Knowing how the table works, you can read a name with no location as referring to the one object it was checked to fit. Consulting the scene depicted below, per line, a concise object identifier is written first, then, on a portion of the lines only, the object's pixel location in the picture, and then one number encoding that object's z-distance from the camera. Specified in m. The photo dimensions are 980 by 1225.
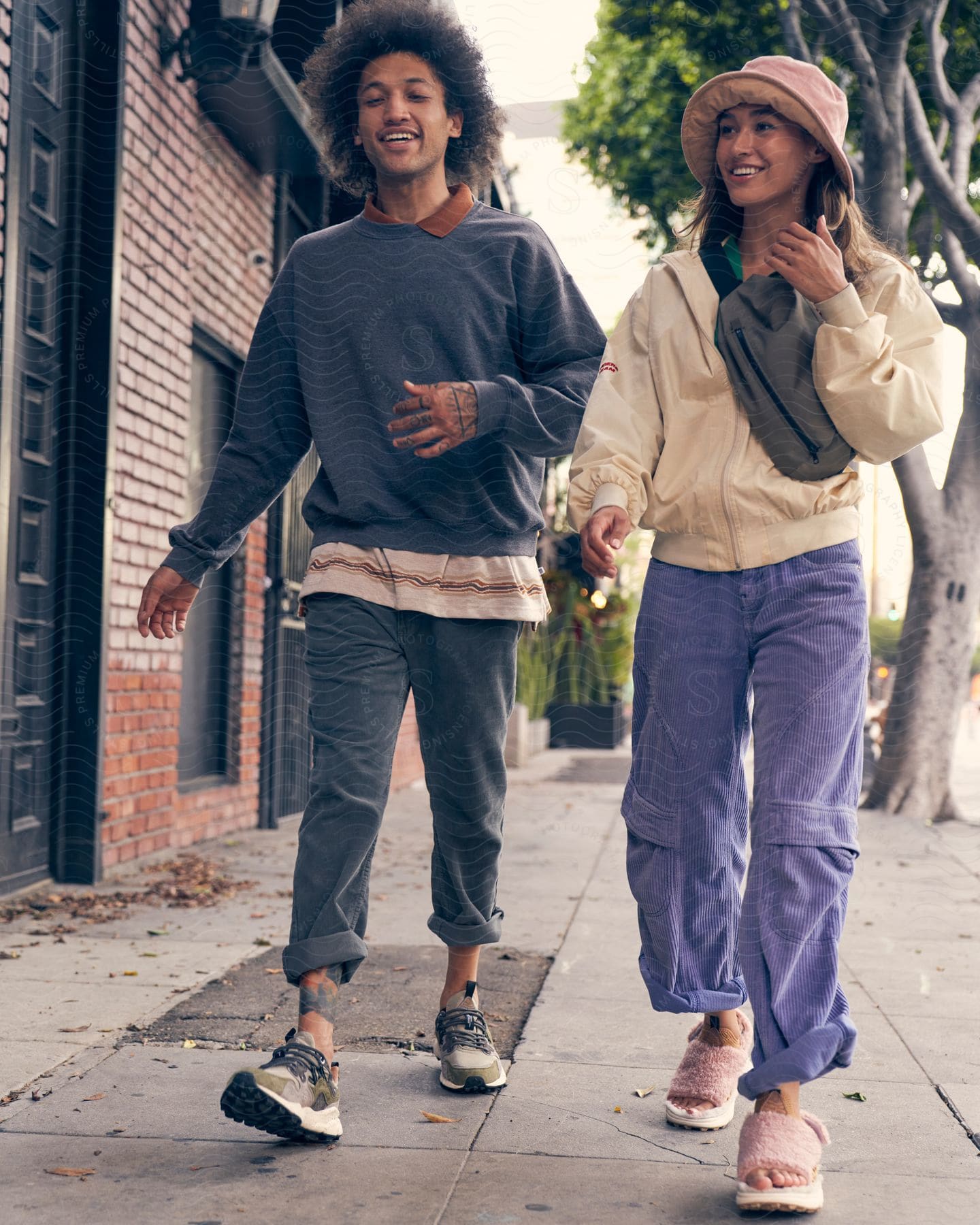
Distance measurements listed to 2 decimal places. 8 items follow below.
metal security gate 6.95
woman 2.11
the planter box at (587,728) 18.16
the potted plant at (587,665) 17.22
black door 4.26
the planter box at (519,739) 13.23
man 2.41
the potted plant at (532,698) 13.31
